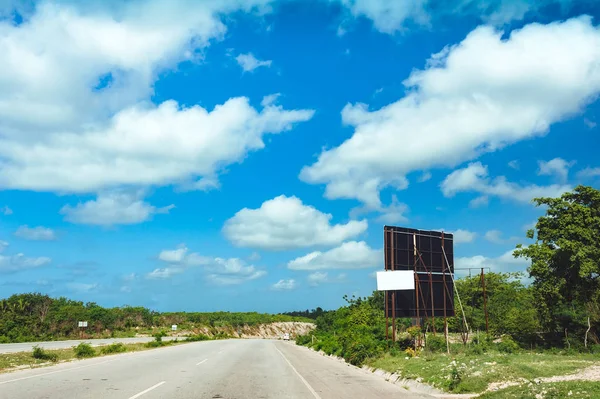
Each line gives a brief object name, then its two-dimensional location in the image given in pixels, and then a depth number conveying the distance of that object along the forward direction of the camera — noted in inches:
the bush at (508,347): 1135.5
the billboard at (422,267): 1176.8
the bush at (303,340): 2513.2
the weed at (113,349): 1402.6
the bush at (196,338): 2830.0
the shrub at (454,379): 596.4
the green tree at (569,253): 1254.3
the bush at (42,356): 1057.5
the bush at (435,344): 1084.6
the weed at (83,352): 1202.4
